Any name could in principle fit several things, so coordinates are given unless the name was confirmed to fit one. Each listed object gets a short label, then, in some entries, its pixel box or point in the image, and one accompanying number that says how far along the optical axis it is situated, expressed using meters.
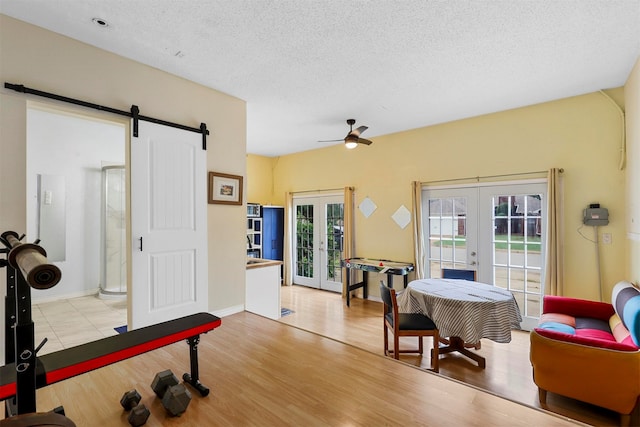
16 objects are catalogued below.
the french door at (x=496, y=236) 4.00
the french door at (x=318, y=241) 6.33
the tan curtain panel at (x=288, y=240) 6.96
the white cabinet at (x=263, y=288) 3.94
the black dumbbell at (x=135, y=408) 1.55
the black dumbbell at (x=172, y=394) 1.63
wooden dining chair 2.92
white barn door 2.85
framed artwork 3.45
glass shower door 4.98
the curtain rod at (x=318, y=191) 6.21
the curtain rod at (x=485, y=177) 3.95
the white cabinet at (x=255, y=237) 6.50
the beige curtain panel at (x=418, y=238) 4.89
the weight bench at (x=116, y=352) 1.37
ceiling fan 4.14
